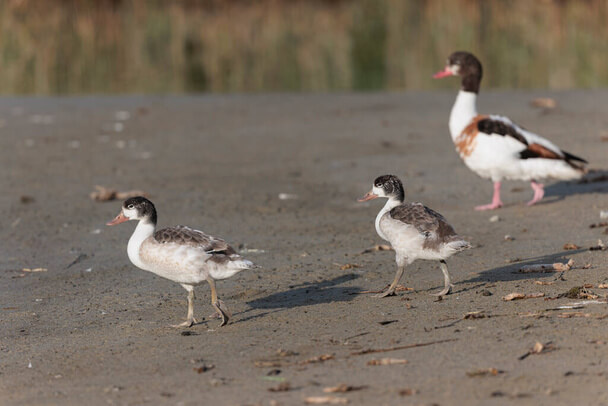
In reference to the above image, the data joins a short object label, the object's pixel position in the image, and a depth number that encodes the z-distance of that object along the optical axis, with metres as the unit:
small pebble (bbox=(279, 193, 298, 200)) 24.52
